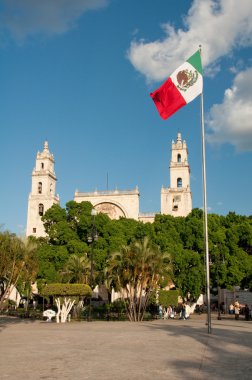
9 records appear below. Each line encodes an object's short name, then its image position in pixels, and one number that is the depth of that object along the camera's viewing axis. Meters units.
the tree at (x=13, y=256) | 21.86
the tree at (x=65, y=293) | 25.41
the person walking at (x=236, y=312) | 29.10
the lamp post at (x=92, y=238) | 26.49
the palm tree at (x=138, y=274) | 26.14
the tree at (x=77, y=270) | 33.56
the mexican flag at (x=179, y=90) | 16.31
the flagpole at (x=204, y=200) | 15.13
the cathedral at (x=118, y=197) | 57.88
